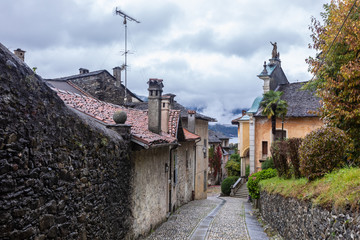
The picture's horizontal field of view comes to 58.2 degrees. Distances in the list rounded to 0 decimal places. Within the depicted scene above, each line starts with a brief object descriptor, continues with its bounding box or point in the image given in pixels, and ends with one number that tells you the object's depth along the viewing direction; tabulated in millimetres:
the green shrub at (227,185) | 33000
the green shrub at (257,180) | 18516
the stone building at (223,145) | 46438
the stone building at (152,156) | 9781
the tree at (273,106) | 25750
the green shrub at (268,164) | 24516
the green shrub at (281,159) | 12914
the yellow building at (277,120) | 25891
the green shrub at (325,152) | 7996
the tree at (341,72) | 11123
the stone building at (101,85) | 24953
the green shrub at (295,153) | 10555
